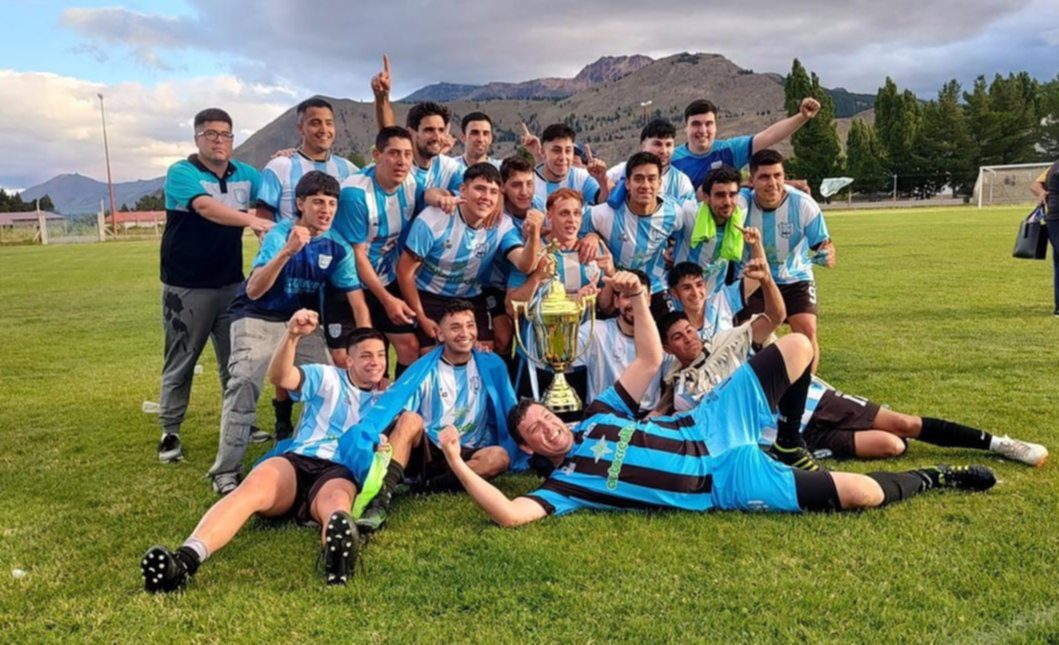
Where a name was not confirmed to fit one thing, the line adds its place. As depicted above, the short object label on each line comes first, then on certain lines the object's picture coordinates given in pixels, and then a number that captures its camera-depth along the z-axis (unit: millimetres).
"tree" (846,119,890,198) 64438
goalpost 52978
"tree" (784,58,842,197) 59844
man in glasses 5199
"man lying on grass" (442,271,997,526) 3758
